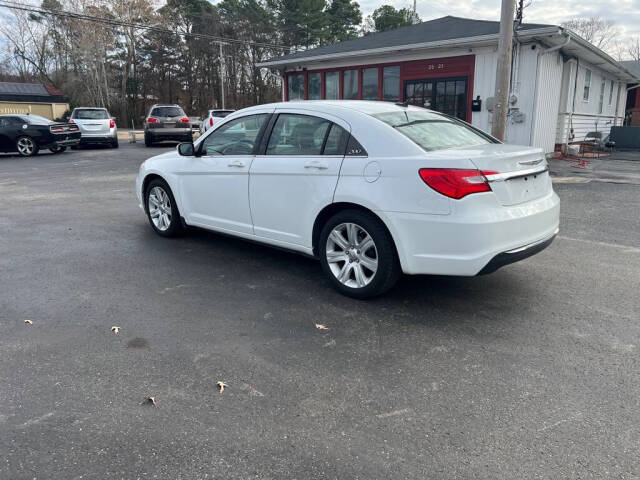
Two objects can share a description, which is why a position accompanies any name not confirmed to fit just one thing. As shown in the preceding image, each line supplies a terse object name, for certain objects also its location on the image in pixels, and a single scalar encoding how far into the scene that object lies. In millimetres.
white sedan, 3588
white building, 14023
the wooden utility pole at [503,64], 9562
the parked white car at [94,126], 20484
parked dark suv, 20844
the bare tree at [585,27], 57903
